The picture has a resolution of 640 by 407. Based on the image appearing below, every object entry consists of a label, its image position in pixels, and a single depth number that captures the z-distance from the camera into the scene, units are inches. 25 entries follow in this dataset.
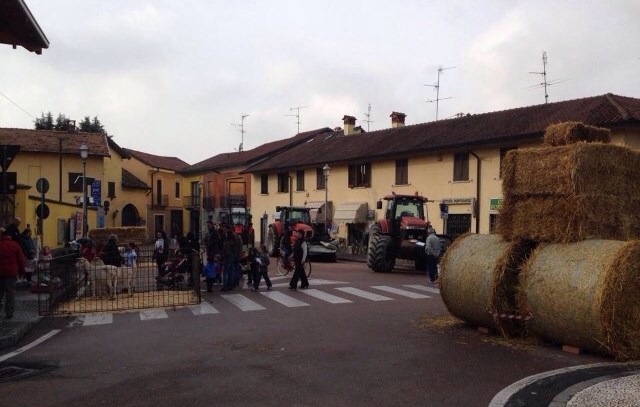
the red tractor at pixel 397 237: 826.2
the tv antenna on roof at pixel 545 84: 1288.4
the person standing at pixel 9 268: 415.5
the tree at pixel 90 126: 2559.1
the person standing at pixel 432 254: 677.9
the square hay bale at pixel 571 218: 325.7
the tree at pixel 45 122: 2436.0
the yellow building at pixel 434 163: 1015.6
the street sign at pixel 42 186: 733.9
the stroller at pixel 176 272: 602.5
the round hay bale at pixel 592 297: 288.2
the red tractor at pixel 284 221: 1152.7
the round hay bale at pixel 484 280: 347.9
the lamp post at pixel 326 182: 1285.7
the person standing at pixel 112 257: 602.5
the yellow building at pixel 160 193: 2418.8
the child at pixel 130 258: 598.2
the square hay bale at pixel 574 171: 328.2
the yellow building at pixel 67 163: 1672.0
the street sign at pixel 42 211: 725.3
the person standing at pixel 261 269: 612.1
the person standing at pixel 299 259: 605.3
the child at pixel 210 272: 598.5
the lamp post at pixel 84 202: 845.8
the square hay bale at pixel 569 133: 353.7
